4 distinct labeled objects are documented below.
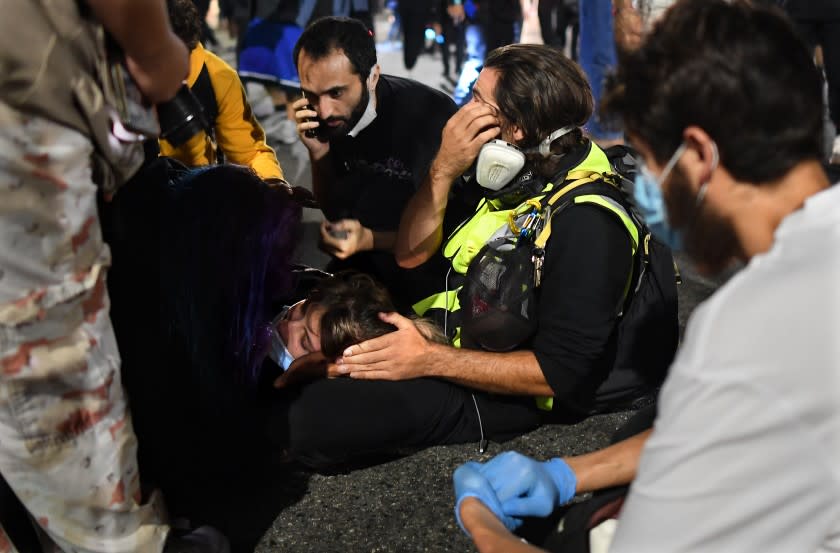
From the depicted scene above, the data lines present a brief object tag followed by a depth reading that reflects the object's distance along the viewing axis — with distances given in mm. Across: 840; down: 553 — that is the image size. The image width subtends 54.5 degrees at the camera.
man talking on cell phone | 2701
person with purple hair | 1632
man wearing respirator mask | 1959
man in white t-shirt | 884
